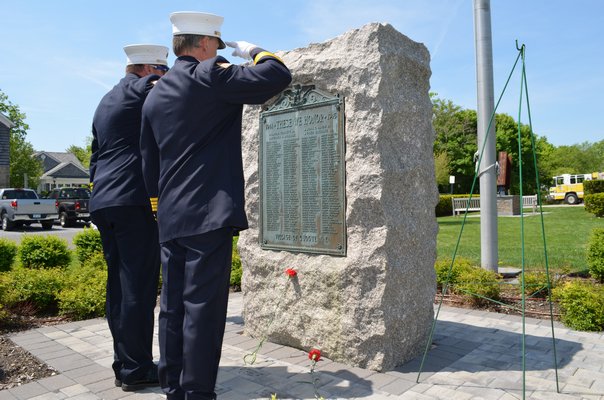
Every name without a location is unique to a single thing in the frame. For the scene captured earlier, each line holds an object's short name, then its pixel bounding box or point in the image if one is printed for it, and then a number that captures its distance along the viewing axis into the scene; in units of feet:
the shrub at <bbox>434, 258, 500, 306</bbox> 18.70
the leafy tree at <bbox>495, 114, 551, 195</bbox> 145.51
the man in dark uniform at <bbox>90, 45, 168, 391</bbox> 10.42
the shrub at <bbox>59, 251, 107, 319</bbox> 17.85
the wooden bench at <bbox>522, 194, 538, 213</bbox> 80.90
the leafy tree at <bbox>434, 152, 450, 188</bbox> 99.35
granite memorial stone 11.83
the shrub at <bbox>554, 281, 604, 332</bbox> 15.19
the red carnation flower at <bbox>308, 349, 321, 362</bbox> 11.12
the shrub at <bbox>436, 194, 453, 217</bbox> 81.35
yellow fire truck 114.11
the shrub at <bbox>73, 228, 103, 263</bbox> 27.63
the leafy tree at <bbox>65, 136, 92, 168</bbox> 214.69
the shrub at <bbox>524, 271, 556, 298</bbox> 18.93
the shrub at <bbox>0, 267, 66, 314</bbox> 18.41
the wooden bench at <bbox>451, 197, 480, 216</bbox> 77.32
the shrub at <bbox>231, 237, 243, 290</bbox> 23.11
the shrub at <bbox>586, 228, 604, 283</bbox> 20.84
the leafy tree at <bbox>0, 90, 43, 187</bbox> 124.06
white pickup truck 64.34
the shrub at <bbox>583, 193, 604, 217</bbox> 61.15
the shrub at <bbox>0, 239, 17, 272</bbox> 24.56
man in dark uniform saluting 7.88
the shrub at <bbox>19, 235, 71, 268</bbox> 25.22
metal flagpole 23.22
